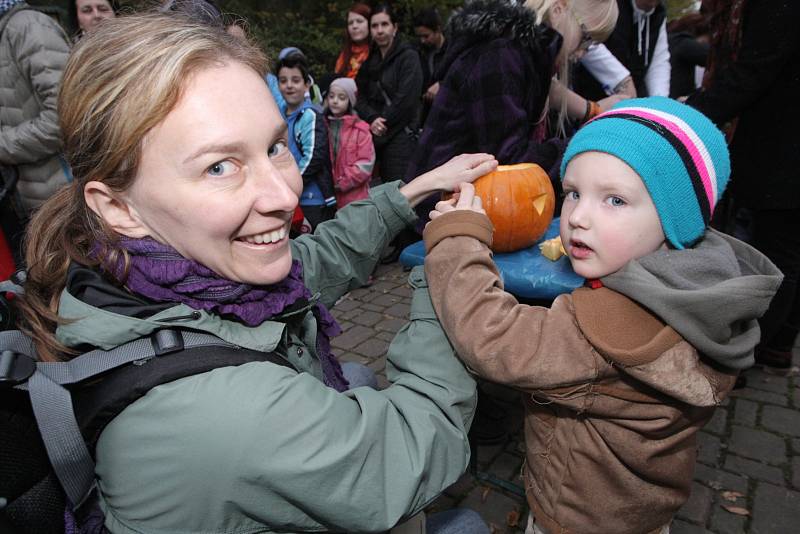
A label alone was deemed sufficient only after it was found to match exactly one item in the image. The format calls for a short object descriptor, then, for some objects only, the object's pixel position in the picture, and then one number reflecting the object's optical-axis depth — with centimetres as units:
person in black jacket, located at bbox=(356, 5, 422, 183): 622
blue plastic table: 196
